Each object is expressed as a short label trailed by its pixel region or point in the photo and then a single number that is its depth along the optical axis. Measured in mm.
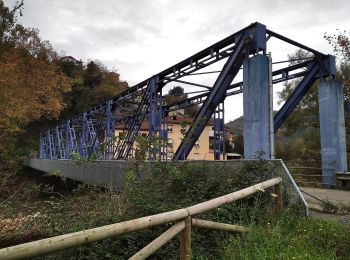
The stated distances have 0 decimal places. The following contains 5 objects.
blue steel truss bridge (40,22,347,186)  10570
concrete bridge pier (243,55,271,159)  10414
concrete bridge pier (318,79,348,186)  13367
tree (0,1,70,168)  28741
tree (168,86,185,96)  57469
